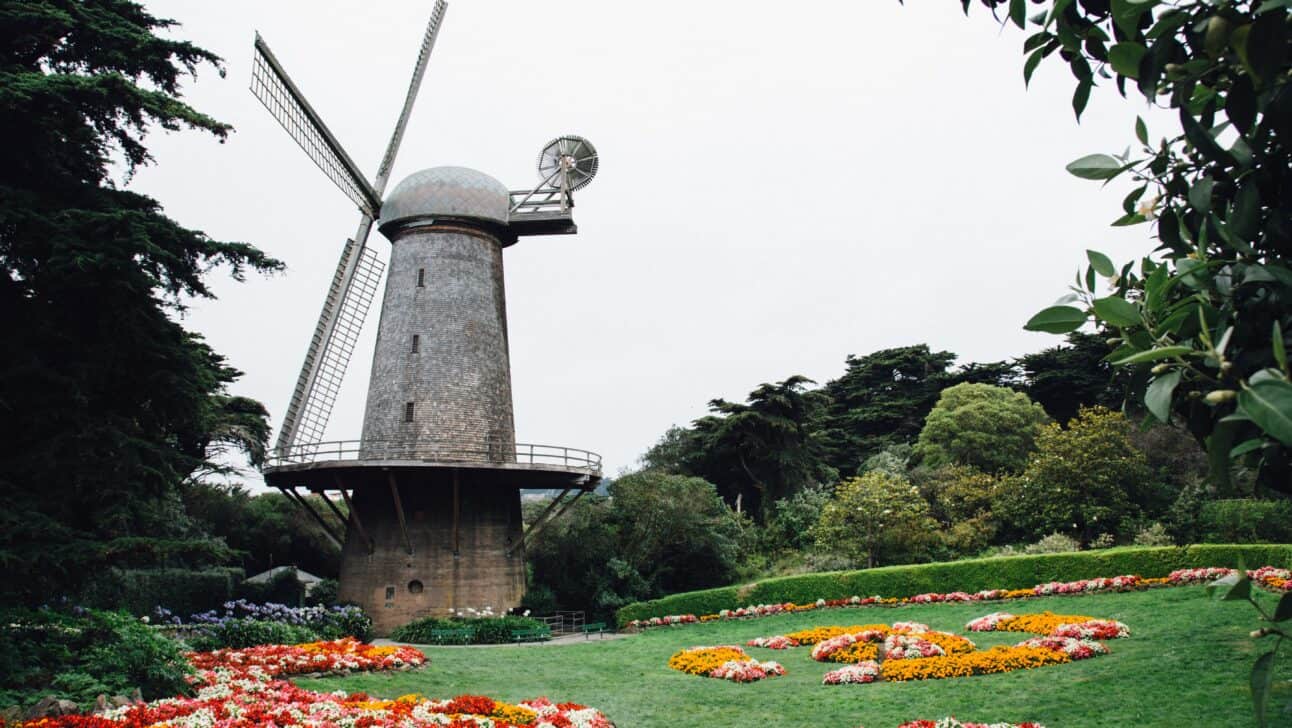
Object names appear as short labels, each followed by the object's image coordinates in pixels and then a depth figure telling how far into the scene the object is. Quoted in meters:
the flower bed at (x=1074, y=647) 13.05
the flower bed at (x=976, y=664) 12.80
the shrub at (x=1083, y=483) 28.14
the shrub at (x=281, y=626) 16.98
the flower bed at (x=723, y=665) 14.64
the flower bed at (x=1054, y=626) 14.34
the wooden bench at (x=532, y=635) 23.19
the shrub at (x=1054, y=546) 25.77
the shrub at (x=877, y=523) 28.27
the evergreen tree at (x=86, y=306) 11.02
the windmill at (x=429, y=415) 24.59
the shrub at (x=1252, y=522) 24.94
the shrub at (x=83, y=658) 9.76
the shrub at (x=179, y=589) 27.34
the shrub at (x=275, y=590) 32.19
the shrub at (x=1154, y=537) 25.53
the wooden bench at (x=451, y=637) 22.47
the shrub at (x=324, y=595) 28.39
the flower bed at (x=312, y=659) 14.14
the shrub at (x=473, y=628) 22.88
